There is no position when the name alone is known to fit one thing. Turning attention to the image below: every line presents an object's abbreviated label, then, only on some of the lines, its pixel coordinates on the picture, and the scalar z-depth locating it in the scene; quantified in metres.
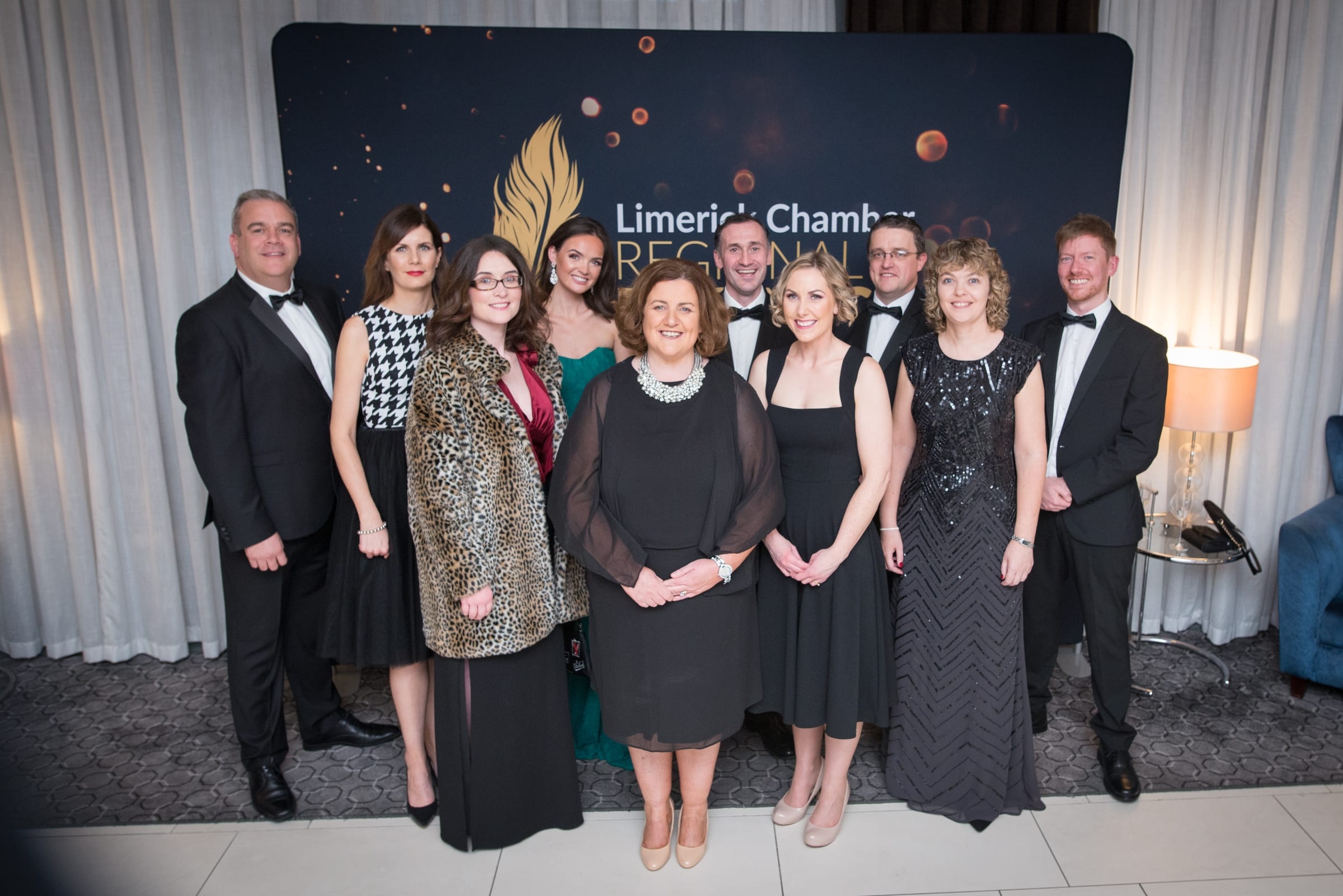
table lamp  3.57
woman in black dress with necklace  2.39
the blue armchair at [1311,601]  3.50
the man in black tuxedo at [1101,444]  2.91
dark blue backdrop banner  3.60
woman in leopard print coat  2.39
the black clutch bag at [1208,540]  3.62
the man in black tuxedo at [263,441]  2.78
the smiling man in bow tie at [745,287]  3.13
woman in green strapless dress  2.95
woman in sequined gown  2.63
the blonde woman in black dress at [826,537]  2.53
